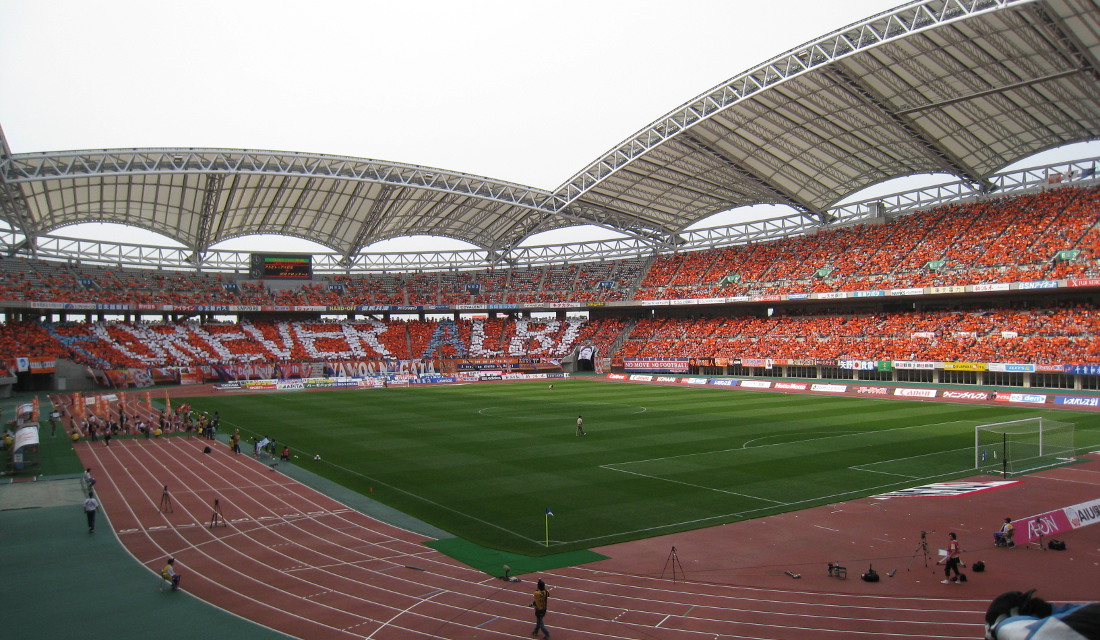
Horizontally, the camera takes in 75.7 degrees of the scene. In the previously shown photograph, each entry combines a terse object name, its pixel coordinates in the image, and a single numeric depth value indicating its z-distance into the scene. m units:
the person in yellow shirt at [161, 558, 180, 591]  14.83
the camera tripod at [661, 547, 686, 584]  15.61
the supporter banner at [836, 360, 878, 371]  54.42
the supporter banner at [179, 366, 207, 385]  65.62
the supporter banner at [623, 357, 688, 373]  68.62
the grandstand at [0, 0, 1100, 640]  15.76
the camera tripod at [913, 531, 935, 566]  15.37
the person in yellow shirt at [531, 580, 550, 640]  12.13
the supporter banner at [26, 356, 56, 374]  58.53
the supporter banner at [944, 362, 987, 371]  48.06
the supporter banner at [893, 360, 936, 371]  51.06
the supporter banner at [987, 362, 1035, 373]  45.59
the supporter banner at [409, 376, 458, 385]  68.32
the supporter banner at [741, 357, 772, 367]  61.94
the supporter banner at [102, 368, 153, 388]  61.72
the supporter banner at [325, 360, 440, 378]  72.12
